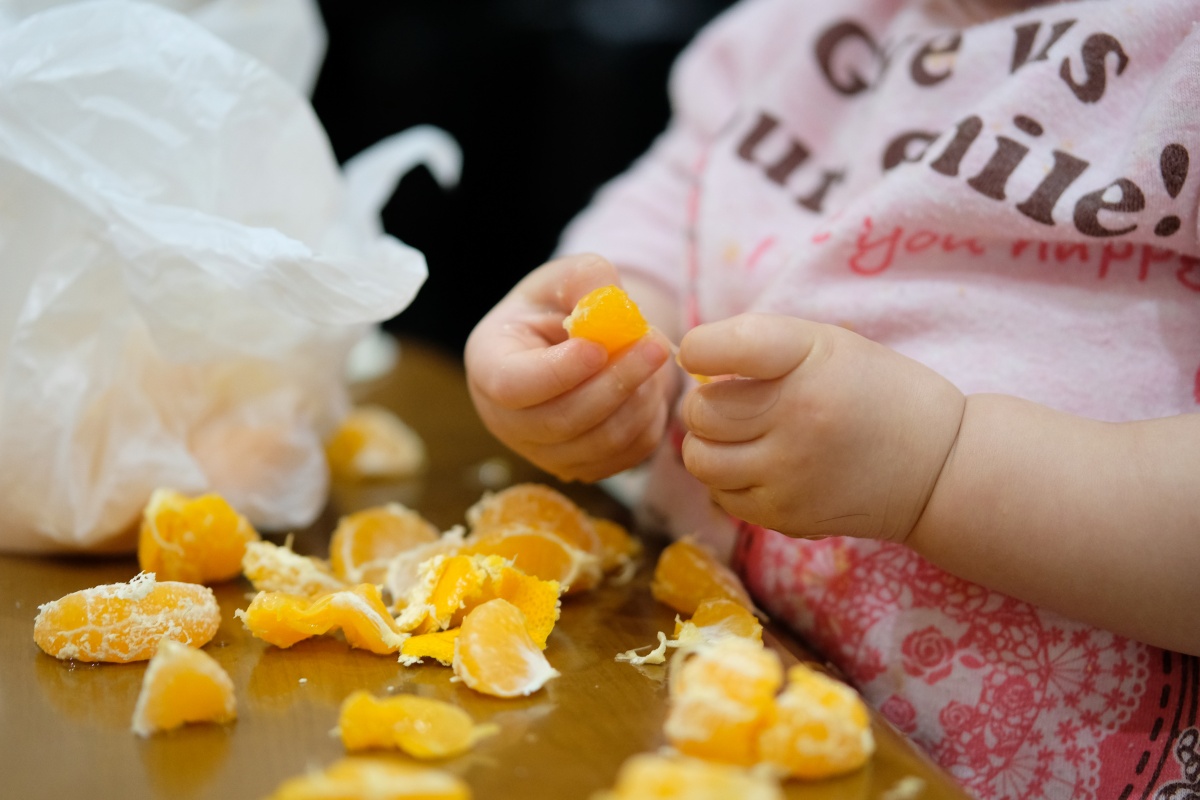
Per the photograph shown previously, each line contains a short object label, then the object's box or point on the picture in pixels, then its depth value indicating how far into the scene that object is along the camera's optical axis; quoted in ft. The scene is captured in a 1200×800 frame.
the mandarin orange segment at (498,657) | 1.77
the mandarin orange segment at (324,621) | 1.95
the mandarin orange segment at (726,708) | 1.46
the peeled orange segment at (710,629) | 1.94
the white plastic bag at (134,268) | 2.31
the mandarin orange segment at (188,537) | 2.26
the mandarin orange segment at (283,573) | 2.20
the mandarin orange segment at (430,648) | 1.91
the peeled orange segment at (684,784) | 1.25
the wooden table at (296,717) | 1.51
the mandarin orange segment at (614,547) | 2.47
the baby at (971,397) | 1.82
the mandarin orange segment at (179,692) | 1.61
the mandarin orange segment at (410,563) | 2.23
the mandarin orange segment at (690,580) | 2.22
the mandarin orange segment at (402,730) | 1.56
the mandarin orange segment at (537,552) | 2.26
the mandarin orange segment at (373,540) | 2.38
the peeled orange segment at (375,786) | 1.34
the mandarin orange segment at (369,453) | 3.35
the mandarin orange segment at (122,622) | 1.89
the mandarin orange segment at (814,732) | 1.45
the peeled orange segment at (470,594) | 2.00
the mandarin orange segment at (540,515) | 2.39
